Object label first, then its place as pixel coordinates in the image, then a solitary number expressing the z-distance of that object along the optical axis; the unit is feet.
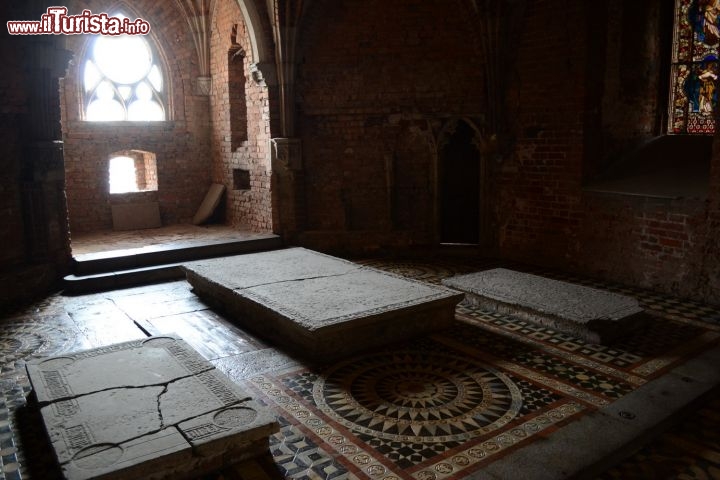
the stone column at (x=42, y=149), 24.48
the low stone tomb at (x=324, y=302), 17.60
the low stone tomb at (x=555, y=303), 18.58
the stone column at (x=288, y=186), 31.96
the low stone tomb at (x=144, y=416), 10.96
